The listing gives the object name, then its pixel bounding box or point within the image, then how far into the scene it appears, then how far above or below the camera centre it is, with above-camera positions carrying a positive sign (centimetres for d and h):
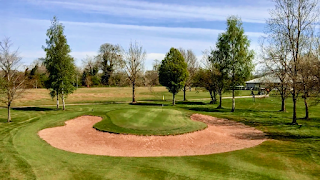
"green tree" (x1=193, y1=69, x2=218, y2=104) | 4795 +101
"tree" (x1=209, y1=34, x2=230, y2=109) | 3962 +424
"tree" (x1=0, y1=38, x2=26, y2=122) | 2861 +55
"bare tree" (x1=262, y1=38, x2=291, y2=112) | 2822 +267
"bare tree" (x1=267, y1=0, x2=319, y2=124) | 2631 +565
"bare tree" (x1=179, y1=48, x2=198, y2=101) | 5925 +624
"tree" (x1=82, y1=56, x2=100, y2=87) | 11006 +562
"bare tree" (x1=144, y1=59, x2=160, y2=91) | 11310 +673
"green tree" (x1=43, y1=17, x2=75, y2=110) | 3944 +398
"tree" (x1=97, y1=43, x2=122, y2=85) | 11825 +1349
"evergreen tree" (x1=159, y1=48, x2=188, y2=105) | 4756 +280
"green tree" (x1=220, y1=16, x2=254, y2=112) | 3868 +533
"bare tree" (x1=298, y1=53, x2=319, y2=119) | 1953 +78
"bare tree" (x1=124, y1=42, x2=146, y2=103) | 5546 +514
